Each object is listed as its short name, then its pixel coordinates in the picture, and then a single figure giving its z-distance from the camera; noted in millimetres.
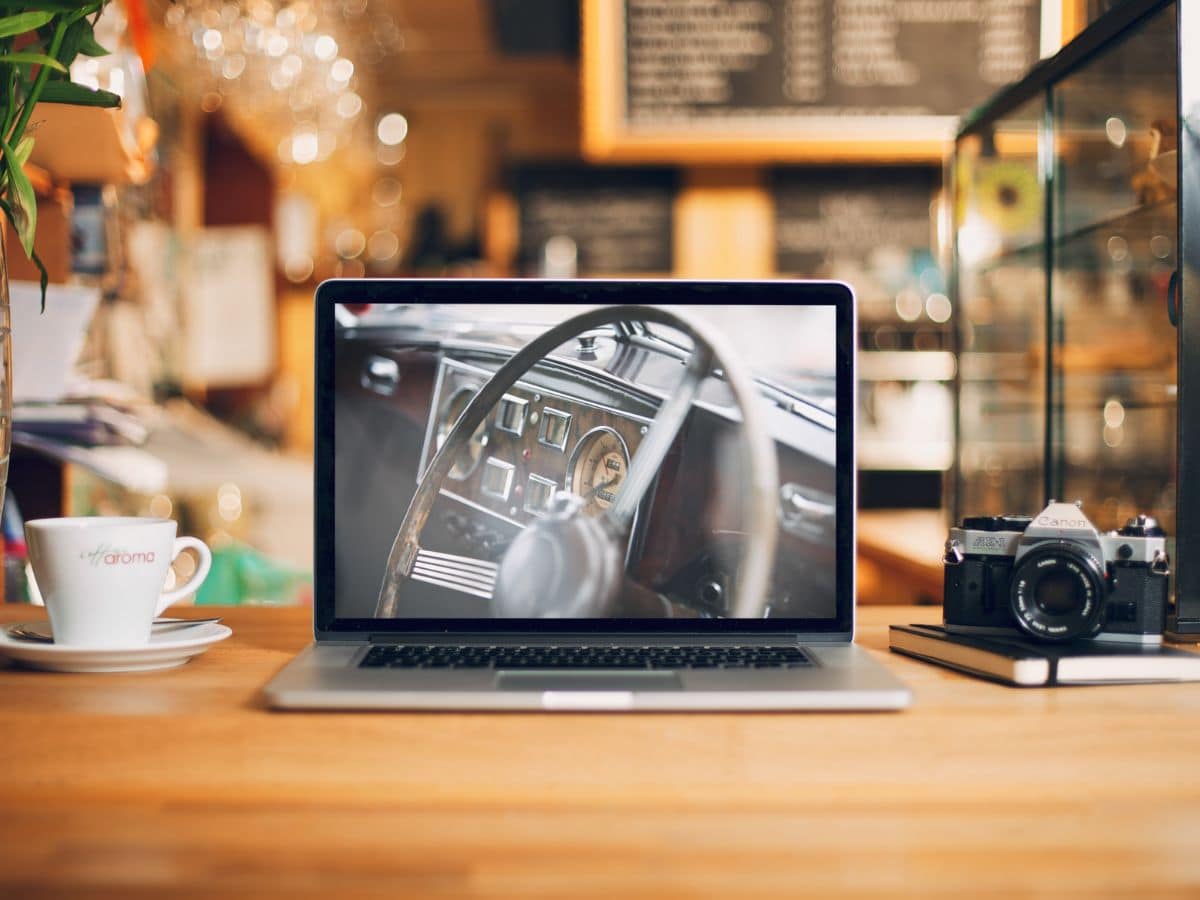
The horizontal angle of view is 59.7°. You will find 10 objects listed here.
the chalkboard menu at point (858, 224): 3186
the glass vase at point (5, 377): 731
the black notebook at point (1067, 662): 679
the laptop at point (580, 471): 751
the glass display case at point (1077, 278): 1079
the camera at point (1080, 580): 732
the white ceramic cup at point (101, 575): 681
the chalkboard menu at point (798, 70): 2477
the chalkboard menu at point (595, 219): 3361
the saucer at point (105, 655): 688
